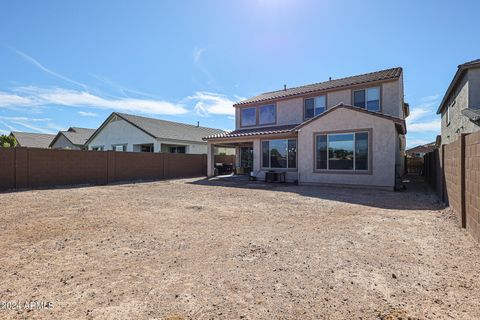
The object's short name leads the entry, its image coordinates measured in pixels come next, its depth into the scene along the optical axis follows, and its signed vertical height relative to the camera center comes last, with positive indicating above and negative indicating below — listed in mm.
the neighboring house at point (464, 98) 11555 +3309
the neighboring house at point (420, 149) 33512 +1769
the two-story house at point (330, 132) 11828 +1634
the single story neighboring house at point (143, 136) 23922 +2628
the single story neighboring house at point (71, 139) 32969 +3203
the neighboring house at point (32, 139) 35875 +3565
